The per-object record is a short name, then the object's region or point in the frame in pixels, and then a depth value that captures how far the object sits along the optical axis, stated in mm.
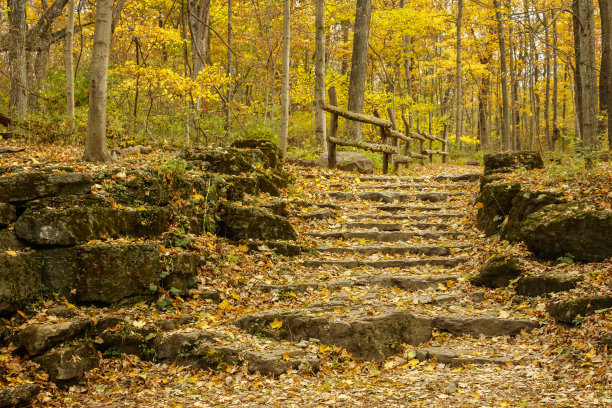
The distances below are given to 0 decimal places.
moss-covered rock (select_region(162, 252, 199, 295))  5820
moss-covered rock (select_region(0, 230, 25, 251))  5051
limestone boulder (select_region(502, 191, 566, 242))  6984
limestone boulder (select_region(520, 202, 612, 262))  5871
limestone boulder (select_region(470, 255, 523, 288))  6277
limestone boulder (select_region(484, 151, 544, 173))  9438
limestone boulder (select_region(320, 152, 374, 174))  12195
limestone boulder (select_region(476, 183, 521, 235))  7655
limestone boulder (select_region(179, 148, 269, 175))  8160
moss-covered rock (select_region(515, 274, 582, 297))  5516
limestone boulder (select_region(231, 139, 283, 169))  9562
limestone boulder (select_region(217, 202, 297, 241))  7371
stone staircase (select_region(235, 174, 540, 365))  5180
